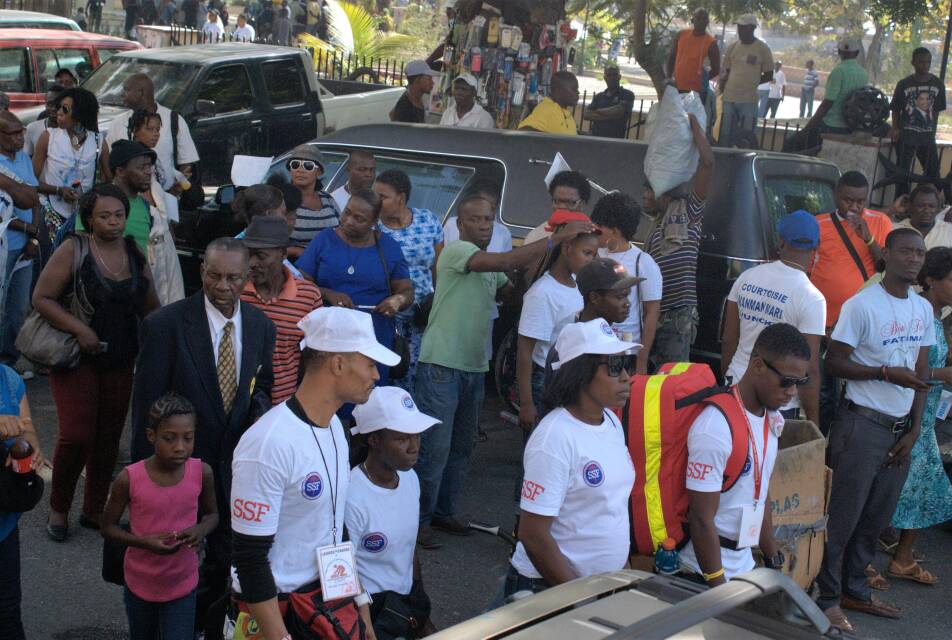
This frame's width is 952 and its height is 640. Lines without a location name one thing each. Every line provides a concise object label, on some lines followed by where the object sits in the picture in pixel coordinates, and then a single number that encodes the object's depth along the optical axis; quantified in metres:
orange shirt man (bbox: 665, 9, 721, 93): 15.12
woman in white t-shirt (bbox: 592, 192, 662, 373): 6.32
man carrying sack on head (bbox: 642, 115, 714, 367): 6.85
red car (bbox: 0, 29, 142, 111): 13.55
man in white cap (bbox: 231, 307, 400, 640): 3.26
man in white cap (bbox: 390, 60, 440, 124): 11.52
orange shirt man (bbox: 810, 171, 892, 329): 7.21
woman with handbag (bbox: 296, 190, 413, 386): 5.91
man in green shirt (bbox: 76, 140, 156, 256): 6.42
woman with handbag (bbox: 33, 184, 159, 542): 5.55
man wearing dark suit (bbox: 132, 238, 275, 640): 4.56
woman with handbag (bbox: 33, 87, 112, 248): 8.57
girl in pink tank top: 4.25
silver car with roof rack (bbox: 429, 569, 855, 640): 2.77
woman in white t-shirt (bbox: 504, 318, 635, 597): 3.67
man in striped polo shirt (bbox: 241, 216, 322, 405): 5.18
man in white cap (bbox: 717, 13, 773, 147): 15.44
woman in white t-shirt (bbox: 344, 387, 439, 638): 4.00
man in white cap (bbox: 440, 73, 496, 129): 10.55
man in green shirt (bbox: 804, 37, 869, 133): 13.49
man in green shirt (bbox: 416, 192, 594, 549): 6.00
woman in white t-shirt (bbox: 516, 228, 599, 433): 5.78
